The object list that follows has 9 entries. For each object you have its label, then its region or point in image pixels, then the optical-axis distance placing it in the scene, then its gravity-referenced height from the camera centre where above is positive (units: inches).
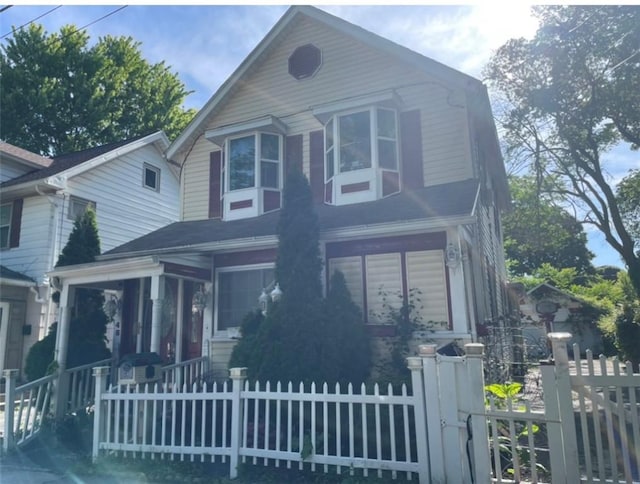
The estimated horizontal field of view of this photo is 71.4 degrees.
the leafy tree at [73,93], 958.4 +529.5
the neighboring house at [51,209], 496.1 +148.6
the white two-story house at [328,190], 307.3 +111.5
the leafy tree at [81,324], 363.3 +0.8
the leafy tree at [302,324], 250.2 -2.5
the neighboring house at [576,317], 859.4 -5.9
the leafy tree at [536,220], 806.5 +173.9
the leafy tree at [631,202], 826.2 +211.8
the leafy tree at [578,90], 585.3 +312.4
